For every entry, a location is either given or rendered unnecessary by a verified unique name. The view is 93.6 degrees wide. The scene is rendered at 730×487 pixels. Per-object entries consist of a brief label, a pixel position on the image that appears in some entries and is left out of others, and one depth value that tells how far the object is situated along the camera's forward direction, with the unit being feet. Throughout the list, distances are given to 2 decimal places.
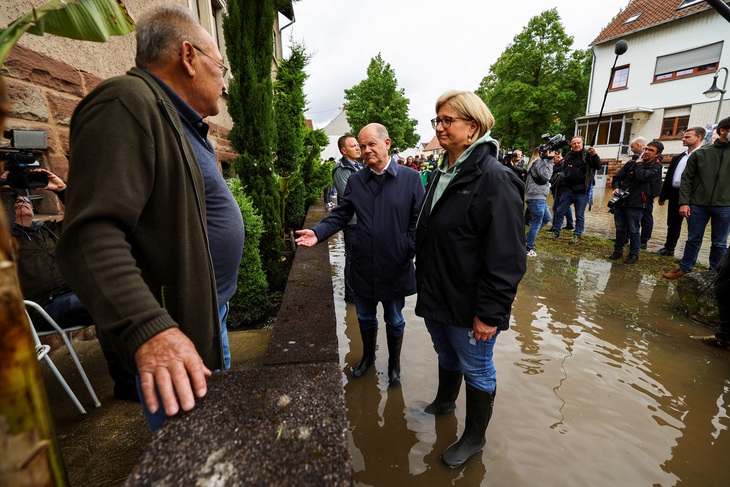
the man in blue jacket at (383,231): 9.44
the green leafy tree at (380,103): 101.40
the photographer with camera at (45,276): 7.26
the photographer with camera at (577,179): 24.31
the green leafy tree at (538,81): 82.99
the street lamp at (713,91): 38.82
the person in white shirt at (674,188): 20.74
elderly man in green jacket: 3.15
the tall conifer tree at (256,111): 13.64
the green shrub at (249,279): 12.43
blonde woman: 6.28
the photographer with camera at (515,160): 28.22
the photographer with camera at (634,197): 20.21
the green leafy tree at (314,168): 31.71
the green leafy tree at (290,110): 21.21
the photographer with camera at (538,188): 22.51
